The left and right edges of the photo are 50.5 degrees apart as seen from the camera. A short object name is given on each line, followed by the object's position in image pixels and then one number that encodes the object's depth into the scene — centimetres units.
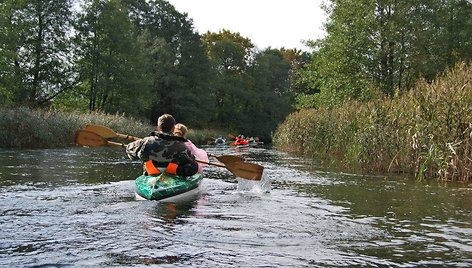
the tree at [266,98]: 5922
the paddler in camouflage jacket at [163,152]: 782
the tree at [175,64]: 4525
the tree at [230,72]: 5729
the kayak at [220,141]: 3338
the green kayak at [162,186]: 748
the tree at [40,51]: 3281
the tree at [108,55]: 3694
